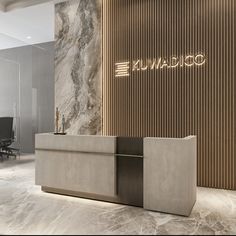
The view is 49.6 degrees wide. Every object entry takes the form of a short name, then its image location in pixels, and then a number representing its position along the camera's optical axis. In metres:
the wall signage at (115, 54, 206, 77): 5.45
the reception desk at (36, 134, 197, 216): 3.82
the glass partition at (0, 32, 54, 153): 9.53
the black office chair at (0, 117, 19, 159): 8.94
